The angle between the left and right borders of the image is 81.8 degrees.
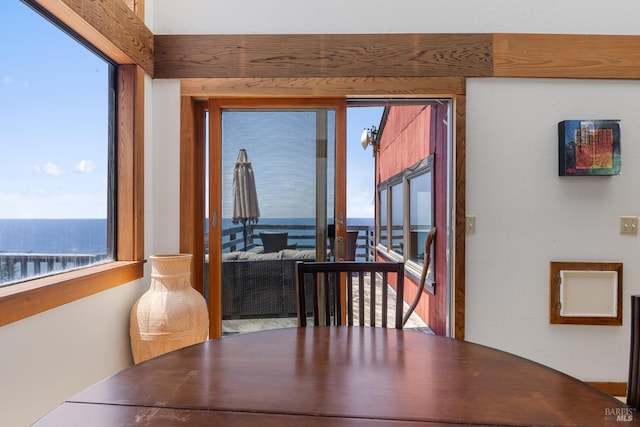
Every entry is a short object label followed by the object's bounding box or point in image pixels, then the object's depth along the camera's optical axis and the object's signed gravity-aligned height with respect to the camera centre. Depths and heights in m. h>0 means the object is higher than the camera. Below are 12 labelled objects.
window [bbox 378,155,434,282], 4.06 -0.01
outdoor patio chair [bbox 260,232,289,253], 2.73 -0.21
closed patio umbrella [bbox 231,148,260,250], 2.72 +0.15
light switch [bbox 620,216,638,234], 2.58 -0.09
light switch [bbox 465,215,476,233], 2.61 -0.08
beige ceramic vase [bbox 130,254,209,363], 2.14 -0.60
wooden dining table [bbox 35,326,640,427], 0.84 -0.47
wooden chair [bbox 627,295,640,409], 0.91 -0.37
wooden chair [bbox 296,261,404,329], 1.61 -0.32
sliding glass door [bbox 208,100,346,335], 2.71 +0.17
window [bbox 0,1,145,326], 1.62 +0.44
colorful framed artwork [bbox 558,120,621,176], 2.52 +0.45
